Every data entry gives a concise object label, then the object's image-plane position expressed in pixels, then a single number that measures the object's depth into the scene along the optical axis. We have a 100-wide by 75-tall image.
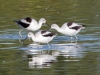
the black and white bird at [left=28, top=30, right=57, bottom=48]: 18.11
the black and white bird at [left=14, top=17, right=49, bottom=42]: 21.20
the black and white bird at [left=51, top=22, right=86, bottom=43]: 19.85
